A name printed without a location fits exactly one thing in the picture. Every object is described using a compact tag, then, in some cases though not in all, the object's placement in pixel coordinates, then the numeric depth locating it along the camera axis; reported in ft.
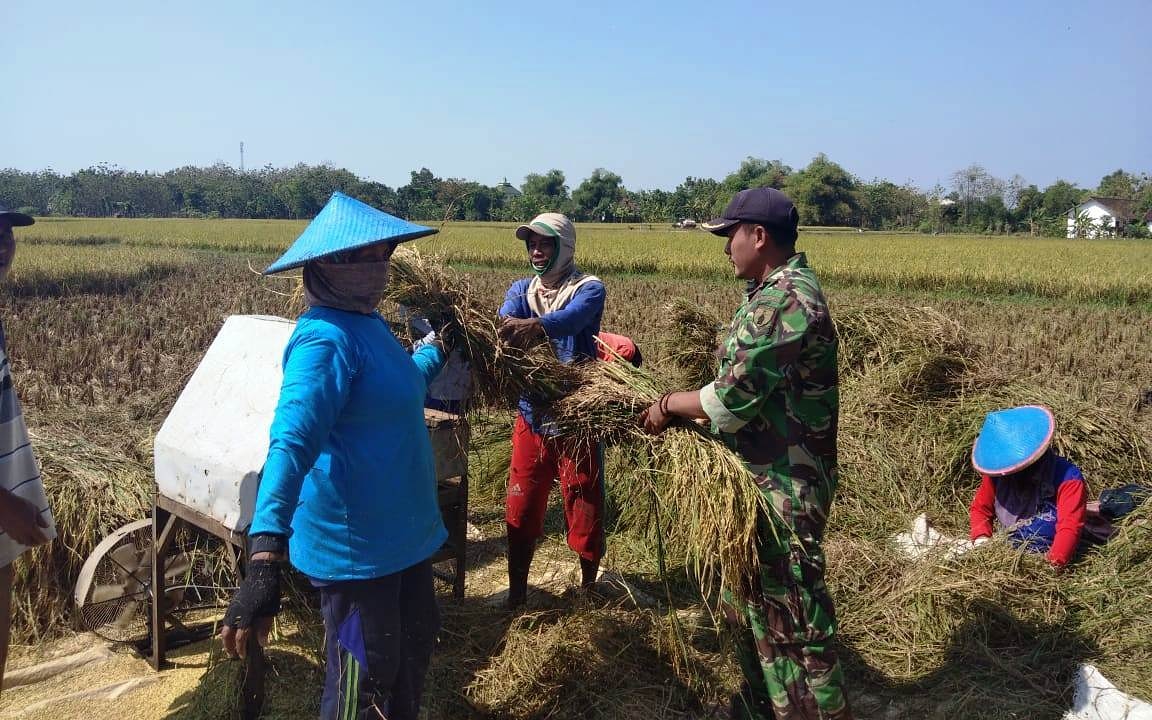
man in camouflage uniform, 7.36
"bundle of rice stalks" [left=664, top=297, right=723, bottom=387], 15.20
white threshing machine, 8.32
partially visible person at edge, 7.14
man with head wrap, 10.81
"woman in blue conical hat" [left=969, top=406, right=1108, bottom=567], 10.69
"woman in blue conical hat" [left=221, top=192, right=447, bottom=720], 6.21
